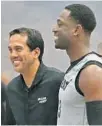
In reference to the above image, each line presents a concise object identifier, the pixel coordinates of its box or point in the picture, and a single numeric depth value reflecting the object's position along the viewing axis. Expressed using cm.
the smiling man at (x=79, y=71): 399
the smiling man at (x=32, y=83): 436
